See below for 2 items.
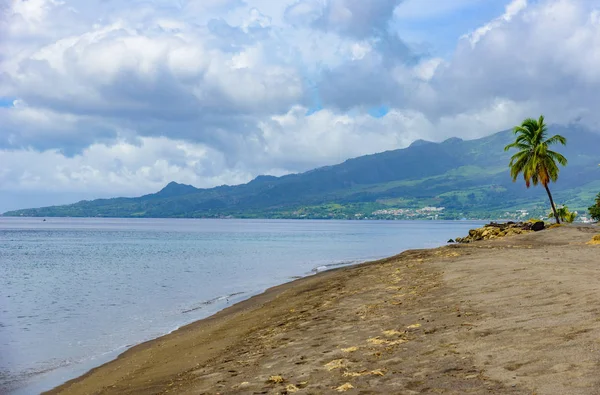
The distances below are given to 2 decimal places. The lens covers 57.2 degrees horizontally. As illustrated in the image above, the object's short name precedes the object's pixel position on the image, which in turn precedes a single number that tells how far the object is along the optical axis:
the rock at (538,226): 63.05
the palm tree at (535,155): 73.06
